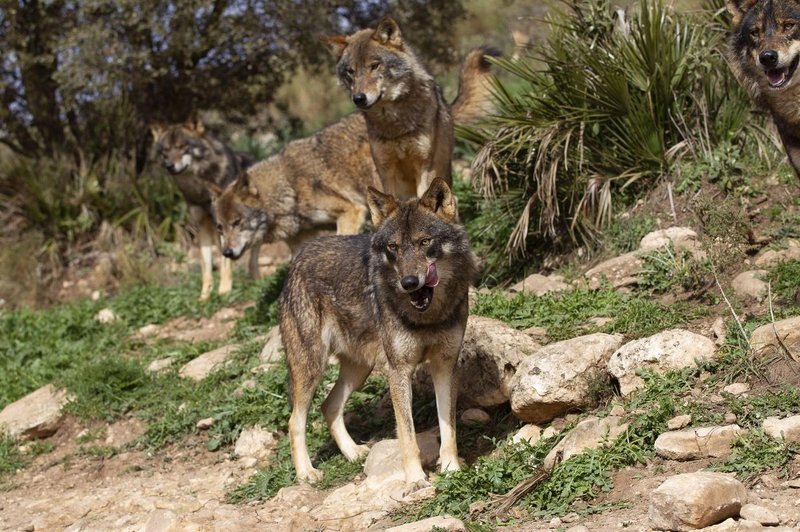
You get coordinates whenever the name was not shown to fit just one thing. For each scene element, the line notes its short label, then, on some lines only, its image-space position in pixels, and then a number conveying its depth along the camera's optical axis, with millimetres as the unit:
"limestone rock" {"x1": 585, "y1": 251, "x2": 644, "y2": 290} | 8438
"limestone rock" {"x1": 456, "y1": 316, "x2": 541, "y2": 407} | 7262
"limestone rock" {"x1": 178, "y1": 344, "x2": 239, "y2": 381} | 9750
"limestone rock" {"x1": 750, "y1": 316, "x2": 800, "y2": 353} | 6391
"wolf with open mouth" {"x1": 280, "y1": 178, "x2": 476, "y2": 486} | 6504
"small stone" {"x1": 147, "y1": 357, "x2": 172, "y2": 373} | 10195
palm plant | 9438
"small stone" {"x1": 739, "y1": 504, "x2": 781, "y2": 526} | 4848
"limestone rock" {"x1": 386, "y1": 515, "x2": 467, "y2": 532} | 5395
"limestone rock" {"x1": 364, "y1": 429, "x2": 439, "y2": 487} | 6711
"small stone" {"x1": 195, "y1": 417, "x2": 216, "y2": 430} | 8648
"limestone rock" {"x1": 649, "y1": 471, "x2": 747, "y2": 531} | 4852
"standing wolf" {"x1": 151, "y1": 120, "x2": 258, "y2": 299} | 12851
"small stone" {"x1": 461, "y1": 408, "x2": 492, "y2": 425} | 7336
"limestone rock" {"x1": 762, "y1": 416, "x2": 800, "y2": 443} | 5523
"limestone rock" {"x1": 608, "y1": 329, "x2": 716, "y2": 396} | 6559
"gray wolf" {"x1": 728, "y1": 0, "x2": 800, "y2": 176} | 6977
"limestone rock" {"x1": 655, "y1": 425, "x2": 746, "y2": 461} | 5688
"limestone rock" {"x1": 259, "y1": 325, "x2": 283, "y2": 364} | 9414
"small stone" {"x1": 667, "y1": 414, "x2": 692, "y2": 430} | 6004
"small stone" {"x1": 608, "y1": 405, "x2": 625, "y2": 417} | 6370
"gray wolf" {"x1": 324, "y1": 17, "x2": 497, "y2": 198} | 9828
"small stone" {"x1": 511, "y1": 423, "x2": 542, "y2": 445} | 6703
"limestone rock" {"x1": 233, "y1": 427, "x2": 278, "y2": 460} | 8086
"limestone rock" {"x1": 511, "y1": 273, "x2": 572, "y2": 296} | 8845
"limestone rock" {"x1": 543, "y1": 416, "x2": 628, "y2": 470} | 6129
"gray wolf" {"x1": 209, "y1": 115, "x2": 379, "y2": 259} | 11688
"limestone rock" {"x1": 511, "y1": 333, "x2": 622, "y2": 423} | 6609
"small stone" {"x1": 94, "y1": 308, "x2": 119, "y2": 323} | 12000
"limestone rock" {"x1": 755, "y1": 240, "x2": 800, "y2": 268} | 7988
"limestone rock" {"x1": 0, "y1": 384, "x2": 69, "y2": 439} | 9312
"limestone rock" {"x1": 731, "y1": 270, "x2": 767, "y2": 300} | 7508
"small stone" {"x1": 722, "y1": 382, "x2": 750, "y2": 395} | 6199
